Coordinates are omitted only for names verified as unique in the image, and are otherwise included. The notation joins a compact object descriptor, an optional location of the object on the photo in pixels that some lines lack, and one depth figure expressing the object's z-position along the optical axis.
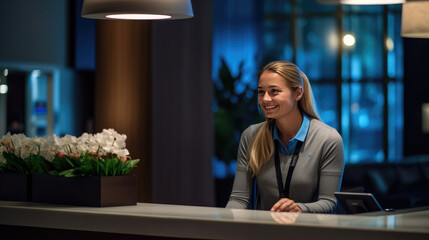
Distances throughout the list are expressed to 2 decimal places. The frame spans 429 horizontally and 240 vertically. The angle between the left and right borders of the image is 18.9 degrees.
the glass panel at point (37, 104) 19.64
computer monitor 5.13
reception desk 4.30
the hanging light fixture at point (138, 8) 5.67
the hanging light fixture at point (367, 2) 6.31
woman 6.06
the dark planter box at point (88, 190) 5.55
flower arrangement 5.64
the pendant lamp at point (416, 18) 7.93
